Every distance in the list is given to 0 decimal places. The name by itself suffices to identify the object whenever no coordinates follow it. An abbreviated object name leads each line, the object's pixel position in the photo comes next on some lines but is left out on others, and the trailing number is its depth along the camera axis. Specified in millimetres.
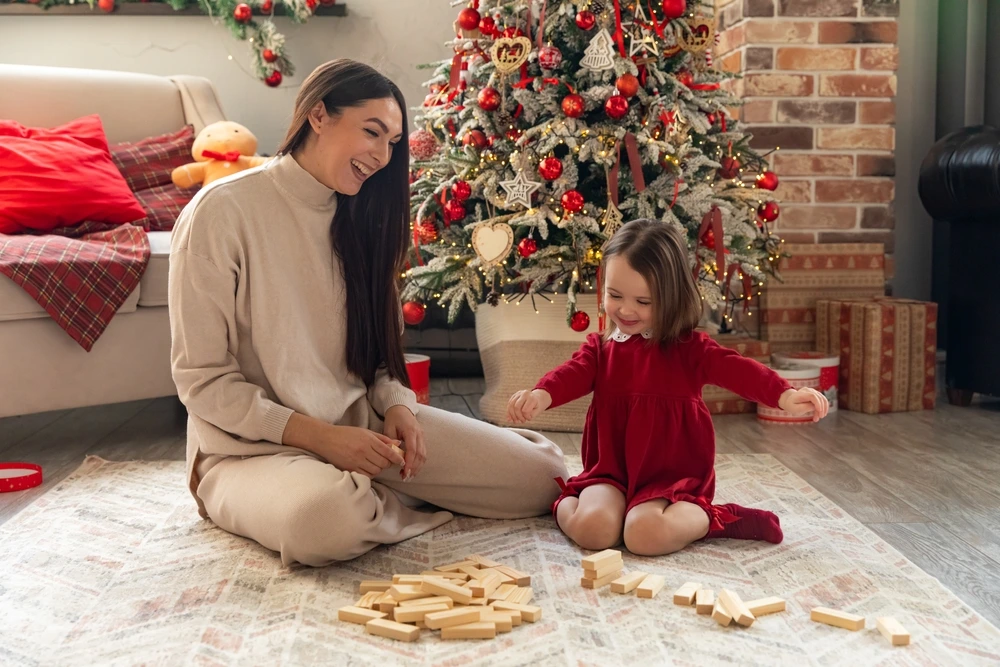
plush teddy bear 3049
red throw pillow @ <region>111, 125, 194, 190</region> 3041
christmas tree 2469
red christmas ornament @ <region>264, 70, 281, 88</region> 3674
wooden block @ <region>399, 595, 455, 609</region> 1394
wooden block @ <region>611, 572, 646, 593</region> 1488
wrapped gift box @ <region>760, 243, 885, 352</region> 3209
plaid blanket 2342
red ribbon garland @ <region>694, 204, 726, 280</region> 2482
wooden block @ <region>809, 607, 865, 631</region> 1354
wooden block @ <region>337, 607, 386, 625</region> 1375
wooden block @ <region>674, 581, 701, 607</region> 1442
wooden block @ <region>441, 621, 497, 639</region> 1329
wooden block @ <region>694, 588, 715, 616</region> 1403
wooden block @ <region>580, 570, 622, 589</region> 1513
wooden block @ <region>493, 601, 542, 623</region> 1383
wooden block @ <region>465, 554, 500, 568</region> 1582
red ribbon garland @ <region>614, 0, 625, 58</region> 2465
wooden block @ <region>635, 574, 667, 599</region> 1464
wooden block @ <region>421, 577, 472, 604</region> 1421
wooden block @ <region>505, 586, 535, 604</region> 1433
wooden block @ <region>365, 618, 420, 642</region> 1320
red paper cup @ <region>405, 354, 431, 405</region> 2777
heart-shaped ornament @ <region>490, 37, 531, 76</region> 2486
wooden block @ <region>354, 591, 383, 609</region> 1412
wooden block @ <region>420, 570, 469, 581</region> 1502
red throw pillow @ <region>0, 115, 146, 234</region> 2646
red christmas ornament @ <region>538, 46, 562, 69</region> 2467
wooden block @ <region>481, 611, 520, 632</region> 1349
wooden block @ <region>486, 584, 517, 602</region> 1436
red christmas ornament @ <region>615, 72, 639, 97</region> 2424
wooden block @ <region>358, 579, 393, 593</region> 1472
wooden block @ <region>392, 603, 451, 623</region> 1360
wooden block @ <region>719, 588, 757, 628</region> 1361
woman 1644
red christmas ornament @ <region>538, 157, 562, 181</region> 2422
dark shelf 3611
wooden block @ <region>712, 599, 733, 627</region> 1365
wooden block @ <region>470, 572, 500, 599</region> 1439
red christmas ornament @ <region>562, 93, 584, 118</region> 2439
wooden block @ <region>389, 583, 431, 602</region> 1416
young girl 1701
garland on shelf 3578
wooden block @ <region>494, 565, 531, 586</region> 1512
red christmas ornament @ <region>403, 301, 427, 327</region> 2656
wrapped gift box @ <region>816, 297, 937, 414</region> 2900
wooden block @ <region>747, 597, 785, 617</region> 1398
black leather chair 2748
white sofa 2367
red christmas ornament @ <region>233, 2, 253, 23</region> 3537
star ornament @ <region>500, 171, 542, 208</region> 2477
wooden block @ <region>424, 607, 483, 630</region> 1341
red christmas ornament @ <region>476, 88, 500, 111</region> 2520
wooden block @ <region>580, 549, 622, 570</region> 1513
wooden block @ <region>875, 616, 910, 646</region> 1298
